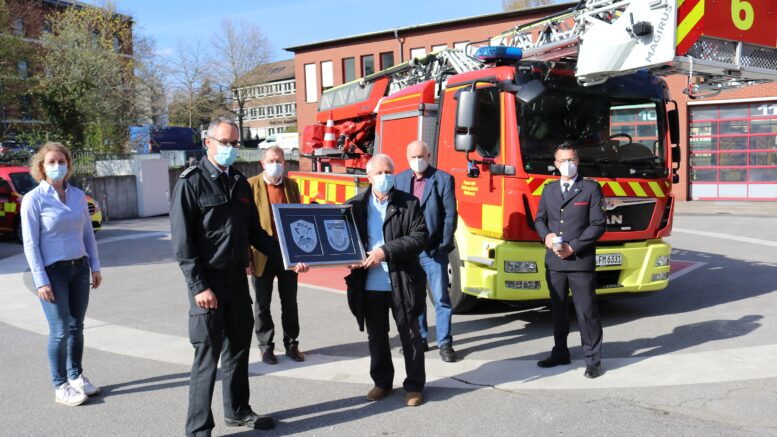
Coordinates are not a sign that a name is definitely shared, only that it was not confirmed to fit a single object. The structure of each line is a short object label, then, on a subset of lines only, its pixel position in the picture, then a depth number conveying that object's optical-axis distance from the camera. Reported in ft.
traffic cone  36.94
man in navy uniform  17.57
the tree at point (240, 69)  155.94
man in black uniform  13.21
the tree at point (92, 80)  70.57
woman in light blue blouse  15.76
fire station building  70.23
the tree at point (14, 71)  71.90
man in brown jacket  18.78
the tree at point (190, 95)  141.79
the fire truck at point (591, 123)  20.59
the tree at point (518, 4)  179.55
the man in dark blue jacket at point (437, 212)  18.98
